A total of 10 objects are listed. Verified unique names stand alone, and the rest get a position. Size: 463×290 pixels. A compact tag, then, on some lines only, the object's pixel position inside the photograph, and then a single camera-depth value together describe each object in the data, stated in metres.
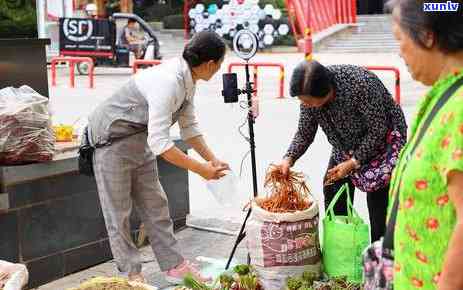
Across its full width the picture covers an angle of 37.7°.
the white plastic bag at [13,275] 2.72
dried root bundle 3.70
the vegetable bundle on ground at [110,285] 3.02
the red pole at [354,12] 27.52
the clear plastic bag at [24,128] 3.92
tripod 3.97
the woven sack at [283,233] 3.60
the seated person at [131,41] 18.80
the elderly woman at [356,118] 3.31
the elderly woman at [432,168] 1.54
